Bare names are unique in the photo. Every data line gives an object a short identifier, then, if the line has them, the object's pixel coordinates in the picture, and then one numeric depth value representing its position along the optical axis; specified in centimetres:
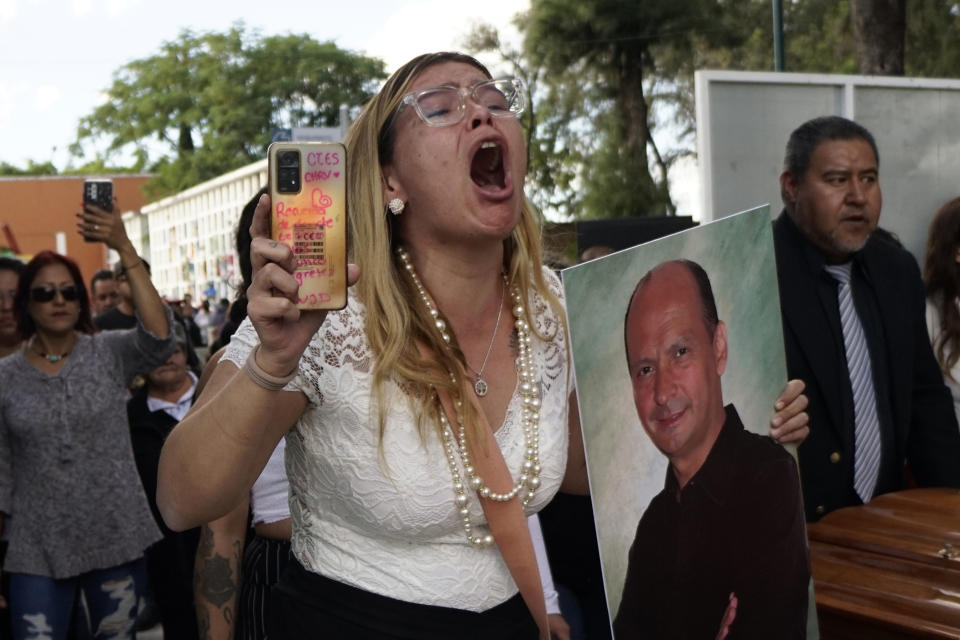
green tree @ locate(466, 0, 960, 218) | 2545
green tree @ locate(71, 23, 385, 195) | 4509
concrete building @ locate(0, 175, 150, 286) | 4794
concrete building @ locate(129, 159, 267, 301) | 2149
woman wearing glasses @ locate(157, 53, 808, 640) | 175
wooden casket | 221
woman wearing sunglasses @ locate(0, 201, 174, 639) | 436
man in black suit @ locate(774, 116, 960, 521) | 304
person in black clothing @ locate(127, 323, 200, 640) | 508
